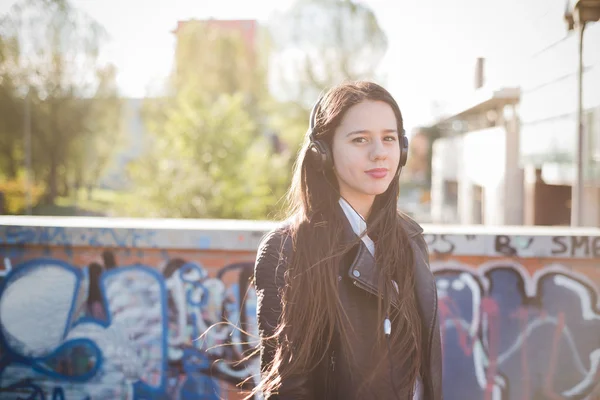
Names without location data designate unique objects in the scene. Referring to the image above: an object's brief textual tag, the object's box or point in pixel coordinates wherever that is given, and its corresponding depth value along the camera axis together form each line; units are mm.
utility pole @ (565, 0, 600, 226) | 7461
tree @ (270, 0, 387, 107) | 32781
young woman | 1895
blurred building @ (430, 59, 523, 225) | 19969
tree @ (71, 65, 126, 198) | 31203
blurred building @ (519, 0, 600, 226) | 13625
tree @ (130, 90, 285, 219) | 16516
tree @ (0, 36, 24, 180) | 27141
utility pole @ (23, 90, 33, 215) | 27422
